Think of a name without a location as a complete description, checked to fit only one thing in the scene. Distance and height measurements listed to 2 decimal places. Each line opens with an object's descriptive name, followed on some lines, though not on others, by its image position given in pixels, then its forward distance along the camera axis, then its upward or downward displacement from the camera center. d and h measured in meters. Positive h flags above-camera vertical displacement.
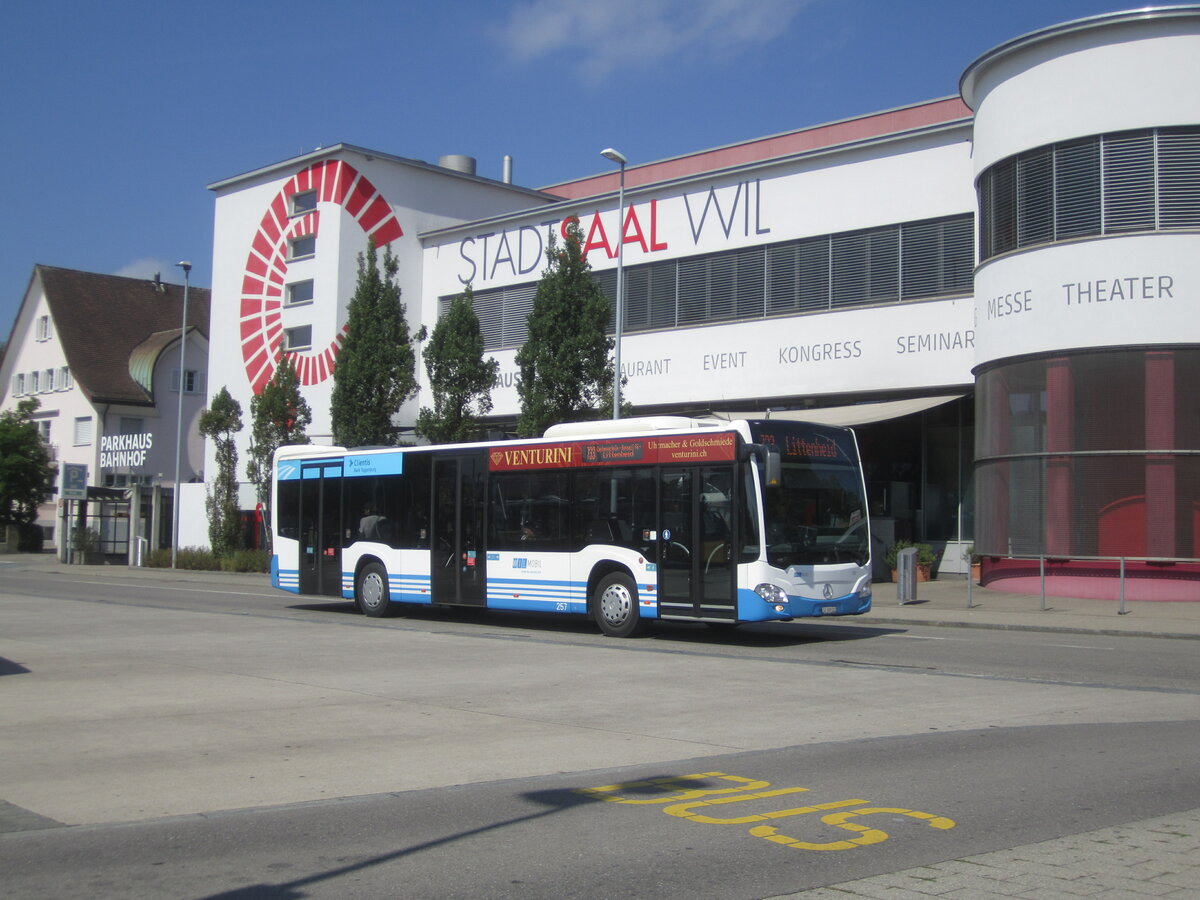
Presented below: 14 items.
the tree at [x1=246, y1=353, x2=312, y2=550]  41.12 +3.06
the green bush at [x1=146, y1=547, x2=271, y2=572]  41.59 -1.66
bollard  24.84 -1.10
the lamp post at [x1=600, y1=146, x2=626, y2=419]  28.02 +5.13
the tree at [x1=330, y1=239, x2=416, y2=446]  36.66 +4.37
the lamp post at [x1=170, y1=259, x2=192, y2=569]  43.22 +0.02
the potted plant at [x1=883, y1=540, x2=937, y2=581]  29.92 -0.95
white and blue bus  16.75 -0.11
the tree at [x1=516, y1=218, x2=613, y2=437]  29.67 +4.04
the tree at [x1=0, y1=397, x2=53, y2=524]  58.00 +1.98
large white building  24.28 +5.87
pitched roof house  62.19 +7.37
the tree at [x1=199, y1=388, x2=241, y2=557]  43.62 +1.01
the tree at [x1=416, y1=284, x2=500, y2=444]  32.94 +3.82
